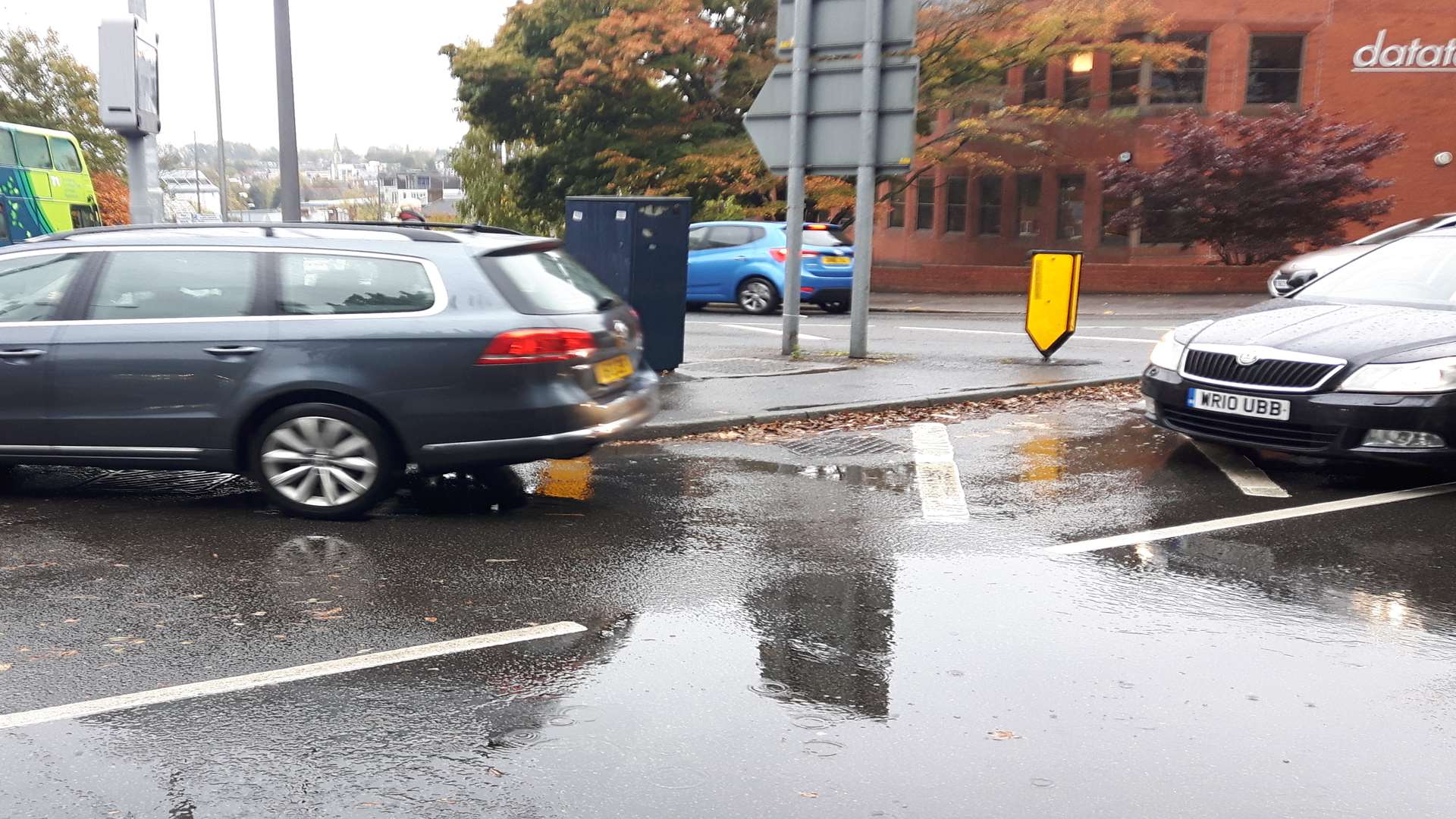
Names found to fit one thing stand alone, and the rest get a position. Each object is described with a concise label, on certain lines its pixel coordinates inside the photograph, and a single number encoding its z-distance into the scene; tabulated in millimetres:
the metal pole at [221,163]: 44562
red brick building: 28438
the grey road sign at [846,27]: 12523
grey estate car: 6477
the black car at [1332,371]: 6957
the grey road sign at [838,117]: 12547
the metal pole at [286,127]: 11305
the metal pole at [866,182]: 12469
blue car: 20656
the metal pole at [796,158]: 12750
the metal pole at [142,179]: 11586
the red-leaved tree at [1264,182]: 23641
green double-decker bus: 21203
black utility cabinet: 11141
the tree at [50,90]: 47281
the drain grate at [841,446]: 8805
